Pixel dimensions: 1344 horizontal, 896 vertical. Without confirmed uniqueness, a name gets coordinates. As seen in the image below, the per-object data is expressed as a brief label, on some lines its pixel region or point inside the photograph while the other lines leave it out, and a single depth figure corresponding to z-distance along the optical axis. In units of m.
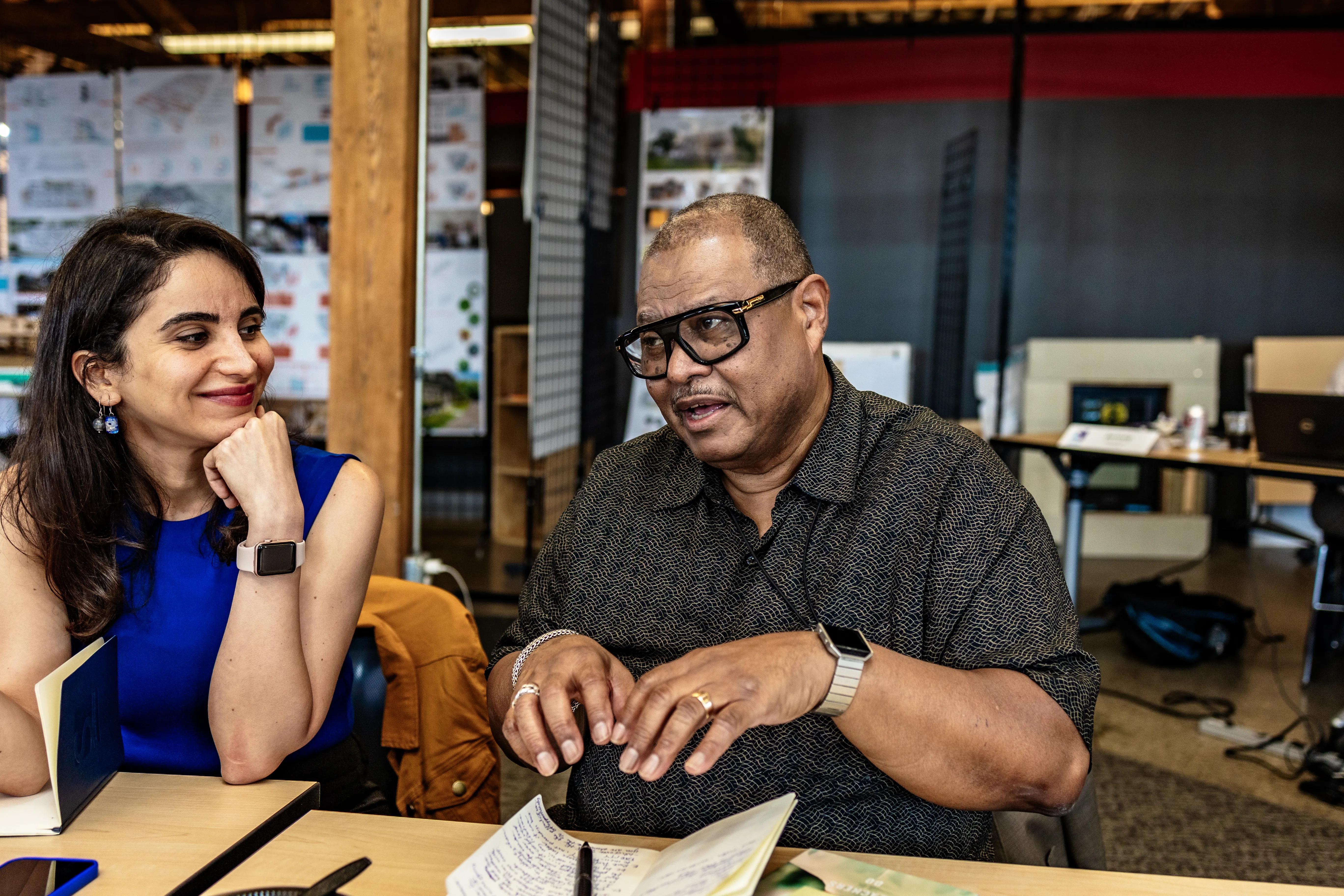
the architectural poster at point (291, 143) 5.77
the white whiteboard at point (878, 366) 6.17
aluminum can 4.42
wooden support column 2.91
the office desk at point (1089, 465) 3.81
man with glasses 1.13
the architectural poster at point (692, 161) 6.12
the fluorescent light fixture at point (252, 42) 7.60
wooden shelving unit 6.43
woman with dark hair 1.42
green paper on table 0.95
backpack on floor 4.36
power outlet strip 3.38
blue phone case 1.00
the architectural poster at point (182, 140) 5.98
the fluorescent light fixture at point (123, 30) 8.56
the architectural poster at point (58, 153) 6.17
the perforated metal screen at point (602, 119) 5.25
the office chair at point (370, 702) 1.73
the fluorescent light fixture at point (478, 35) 7.29
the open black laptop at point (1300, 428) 3.79
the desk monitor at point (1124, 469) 6.52
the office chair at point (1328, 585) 3.98
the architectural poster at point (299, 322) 5.63
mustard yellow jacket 1.74
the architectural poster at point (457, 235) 6.12
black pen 0.97
